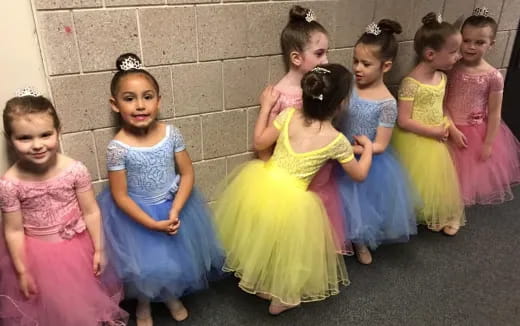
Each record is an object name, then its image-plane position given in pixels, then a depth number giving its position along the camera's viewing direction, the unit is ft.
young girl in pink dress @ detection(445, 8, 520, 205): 7.44
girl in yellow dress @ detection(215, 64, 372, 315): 5.48
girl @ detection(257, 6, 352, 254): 6.08
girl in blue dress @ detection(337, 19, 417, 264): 6.36
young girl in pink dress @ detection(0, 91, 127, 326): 4.70
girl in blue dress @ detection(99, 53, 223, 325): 5.17
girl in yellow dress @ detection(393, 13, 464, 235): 6.95
